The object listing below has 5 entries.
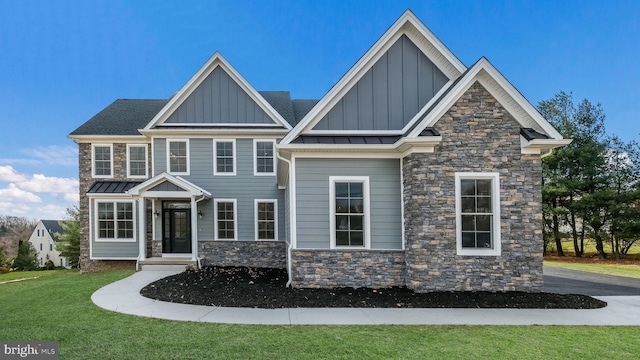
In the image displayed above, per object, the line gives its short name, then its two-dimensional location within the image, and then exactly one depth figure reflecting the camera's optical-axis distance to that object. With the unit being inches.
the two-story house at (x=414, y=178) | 311.0
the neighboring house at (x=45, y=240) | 2012.8
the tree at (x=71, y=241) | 936.9
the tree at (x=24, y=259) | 1266.0
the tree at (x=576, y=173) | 794.2
